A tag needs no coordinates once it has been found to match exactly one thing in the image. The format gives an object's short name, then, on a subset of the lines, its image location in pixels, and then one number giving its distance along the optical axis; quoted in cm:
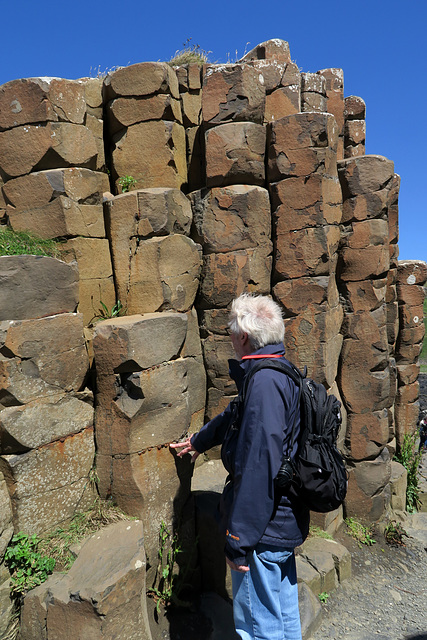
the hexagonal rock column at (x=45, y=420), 325
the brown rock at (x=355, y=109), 819
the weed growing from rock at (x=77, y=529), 334
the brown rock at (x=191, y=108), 522
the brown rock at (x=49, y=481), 329
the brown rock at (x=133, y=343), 357
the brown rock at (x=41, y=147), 408
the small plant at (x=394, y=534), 614
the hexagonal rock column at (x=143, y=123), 460
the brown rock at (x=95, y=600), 298
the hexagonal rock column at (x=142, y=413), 363
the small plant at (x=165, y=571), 383
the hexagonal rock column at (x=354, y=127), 802
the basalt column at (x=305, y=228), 492
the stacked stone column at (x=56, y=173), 408
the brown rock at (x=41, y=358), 324
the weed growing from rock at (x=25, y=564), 317
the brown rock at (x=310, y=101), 646
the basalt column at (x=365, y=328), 567
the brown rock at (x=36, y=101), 404
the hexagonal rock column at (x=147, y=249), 430
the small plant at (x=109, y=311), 437
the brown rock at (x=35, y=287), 327
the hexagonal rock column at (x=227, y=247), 490
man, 261
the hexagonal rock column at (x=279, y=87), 555
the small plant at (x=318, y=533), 537
